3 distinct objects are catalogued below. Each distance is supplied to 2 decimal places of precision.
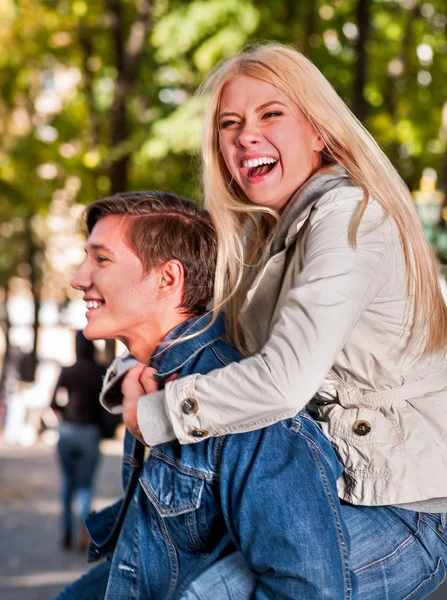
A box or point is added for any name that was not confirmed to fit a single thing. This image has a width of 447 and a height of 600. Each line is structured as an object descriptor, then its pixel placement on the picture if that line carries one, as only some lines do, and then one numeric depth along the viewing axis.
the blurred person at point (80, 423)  10.18
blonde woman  2.34
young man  2.28
